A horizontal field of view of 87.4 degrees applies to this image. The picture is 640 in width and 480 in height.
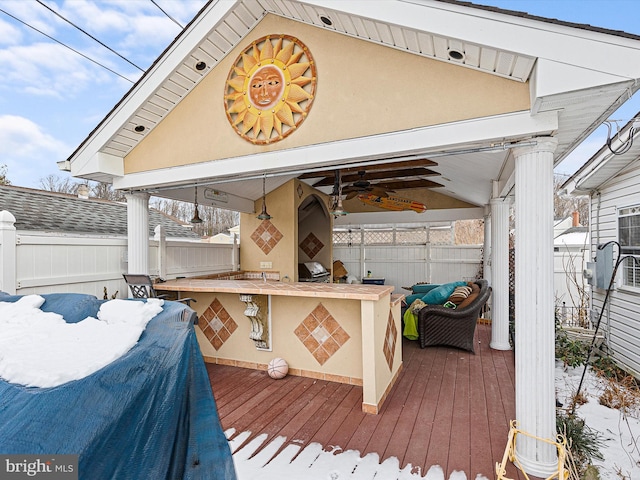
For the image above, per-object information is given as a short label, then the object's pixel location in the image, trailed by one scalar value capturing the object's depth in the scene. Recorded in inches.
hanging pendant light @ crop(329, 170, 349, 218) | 189.6
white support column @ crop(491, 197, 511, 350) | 210.2
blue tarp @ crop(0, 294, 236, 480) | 30.8
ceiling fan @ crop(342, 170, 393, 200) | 214.2
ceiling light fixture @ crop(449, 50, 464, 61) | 103.1
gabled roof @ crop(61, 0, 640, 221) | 86.2
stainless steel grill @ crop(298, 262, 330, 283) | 282.4
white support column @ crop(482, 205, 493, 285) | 272.8
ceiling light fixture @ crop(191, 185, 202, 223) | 200.6
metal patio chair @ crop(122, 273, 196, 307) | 158.1
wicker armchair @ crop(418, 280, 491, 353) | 197.0
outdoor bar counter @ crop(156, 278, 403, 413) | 138.4
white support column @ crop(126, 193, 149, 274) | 177.8
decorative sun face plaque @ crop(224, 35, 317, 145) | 130.6
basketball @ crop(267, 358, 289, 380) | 166.7
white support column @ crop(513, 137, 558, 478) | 99.4
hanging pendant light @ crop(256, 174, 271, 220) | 198.2
